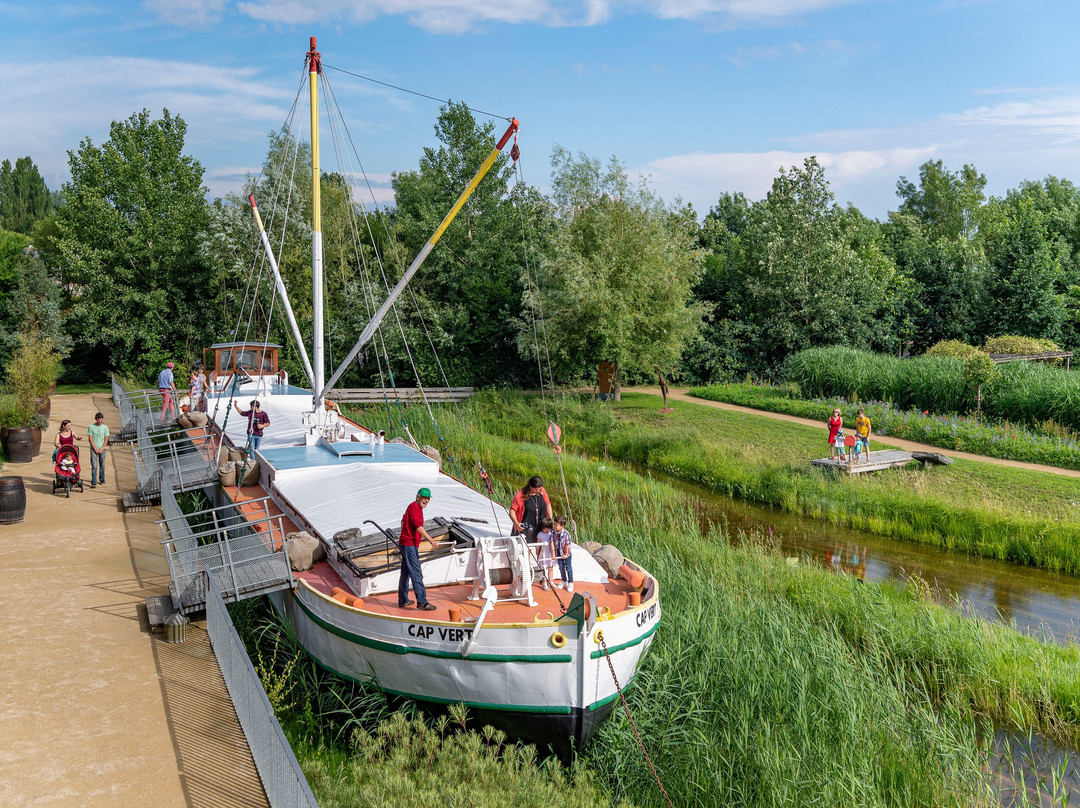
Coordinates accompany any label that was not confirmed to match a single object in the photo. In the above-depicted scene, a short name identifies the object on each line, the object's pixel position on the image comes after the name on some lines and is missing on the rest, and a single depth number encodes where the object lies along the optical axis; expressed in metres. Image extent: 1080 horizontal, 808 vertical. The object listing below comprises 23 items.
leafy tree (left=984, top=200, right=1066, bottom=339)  39.25
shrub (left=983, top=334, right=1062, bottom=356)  34.19
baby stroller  18.77
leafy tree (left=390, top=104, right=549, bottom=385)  38.84
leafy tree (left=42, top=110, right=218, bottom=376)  37.50
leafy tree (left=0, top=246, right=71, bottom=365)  32.59
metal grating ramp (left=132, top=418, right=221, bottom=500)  16.67
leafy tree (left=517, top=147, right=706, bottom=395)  31.16
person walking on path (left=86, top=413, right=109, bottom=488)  19.78
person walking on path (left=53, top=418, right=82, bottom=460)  18.70
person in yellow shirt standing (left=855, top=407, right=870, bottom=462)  22.31
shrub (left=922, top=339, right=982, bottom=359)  34.91
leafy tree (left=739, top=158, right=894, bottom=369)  40.84
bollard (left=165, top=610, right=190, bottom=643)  10.91
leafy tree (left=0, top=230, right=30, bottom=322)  34.41
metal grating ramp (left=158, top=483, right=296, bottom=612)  10.82
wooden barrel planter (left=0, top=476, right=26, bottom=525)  16.08
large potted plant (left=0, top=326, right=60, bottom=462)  21.64
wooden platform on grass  22.03
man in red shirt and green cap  9.63
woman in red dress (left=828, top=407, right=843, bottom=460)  22.98
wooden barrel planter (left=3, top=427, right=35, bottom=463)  21.48
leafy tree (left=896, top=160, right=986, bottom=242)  70.12
